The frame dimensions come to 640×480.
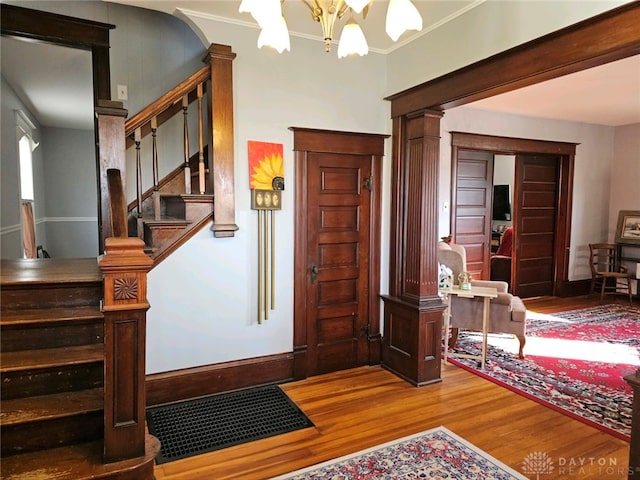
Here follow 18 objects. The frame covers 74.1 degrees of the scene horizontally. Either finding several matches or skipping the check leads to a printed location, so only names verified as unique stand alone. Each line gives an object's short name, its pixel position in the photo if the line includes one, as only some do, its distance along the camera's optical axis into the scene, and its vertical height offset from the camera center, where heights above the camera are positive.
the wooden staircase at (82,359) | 1.81 -0.72
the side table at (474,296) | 3.82 -0.87
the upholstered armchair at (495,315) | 4.00 -0.99
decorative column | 3.50 -0.34
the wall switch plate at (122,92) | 3.53 +0.96
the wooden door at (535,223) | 6.60 -0.19
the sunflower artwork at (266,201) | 3.31 +0.06
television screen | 8.66 +0.20
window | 5.44 +0.33
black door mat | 2.61 -1.44
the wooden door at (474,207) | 5.86 +0.05
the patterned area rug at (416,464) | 2.31 -1.44
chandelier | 1.71 +0.80
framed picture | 6.60 -0.24
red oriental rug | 3.15 -1.43
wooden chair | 6.54 -0.93
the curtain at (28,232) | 5.39 -0.34
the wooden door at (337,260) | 3.62 -0.45
